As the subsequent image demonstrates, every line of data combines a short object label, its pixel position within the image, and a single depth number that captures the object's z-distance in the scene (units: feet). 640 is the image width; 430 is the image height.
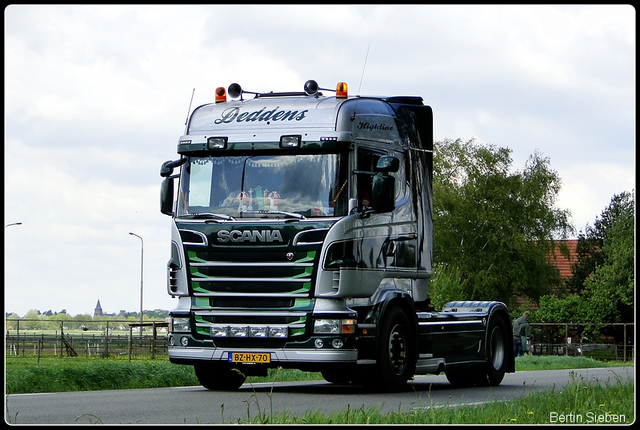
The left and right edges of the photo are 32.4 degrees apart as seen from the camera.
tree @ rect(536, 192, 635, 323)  185.57
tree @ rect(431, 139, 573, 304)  213.87
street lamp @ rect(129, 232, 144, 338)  211.00
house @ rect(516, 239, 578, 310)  222.48
